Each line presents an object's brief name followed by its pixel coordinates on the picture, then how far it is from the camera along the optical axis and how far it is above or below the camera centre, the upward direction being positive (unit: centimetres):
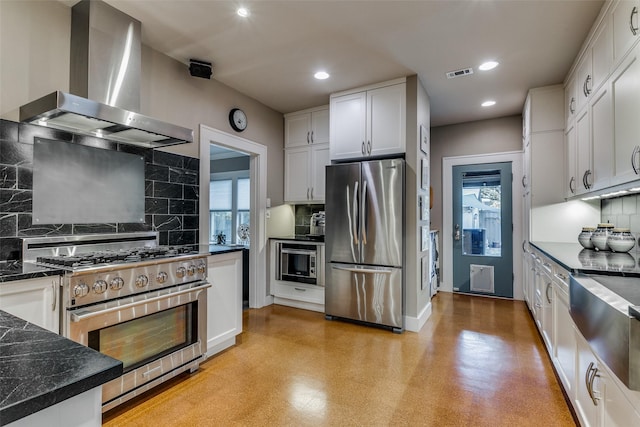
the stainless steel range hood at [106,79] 204 +101
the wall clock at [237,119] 365 +118
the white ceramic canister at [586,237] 275 -15
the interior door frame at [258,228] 412 -11
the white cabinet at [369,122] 343 +112
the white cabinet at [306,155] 428 +91
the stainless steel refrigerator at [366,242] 330 -23
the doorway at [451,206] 453 +20
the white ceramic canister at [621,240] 234 -14
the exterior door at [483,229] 462 -13
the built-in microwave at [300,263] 394 -55
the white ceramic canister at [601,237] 252 -13
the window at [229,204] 601 +30
